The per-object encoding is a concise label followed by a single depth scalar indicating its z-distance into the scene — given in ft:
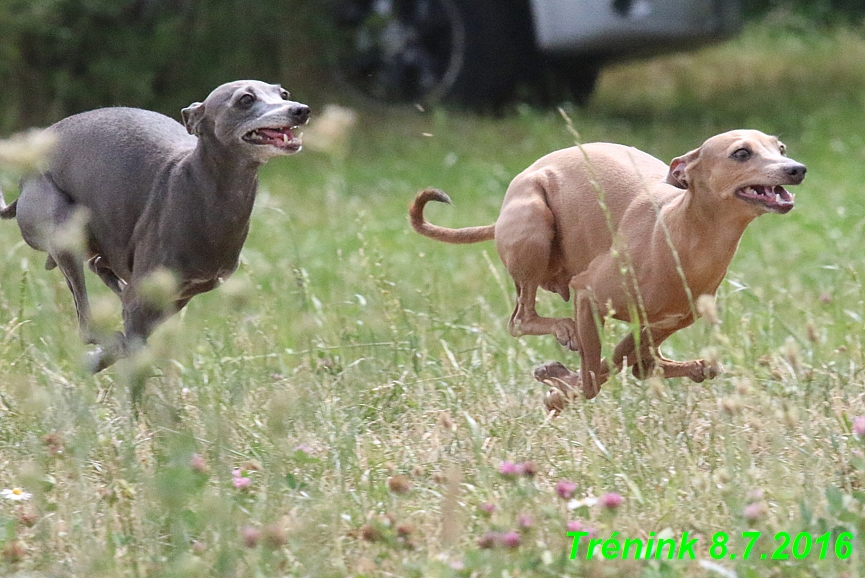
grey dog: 26.35
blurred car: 63.87
